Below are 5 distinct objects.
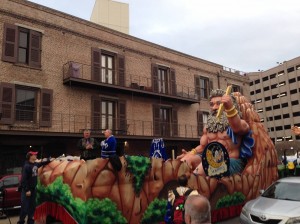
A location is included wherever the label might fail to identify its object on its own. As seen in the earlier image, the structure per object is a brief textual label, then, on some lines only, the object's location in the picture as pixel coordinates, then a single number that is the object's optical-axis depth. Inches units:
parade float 260.5
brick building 676.1
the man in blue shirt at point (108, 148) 280.2
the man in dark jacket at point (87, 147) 321.4
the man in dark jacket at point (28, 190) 315.6
